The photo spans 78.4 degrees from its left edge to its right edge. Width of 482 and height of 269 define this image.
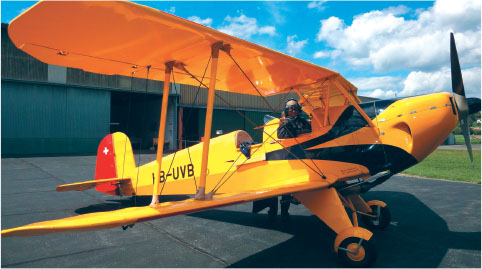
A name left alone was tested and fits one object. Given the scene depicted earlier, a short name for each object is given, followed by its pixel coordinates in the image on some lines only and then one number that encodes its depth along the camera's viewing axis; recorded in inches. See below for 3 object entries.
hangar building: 697.0
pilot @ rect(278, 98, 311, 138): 173.0
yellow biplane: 103.1
